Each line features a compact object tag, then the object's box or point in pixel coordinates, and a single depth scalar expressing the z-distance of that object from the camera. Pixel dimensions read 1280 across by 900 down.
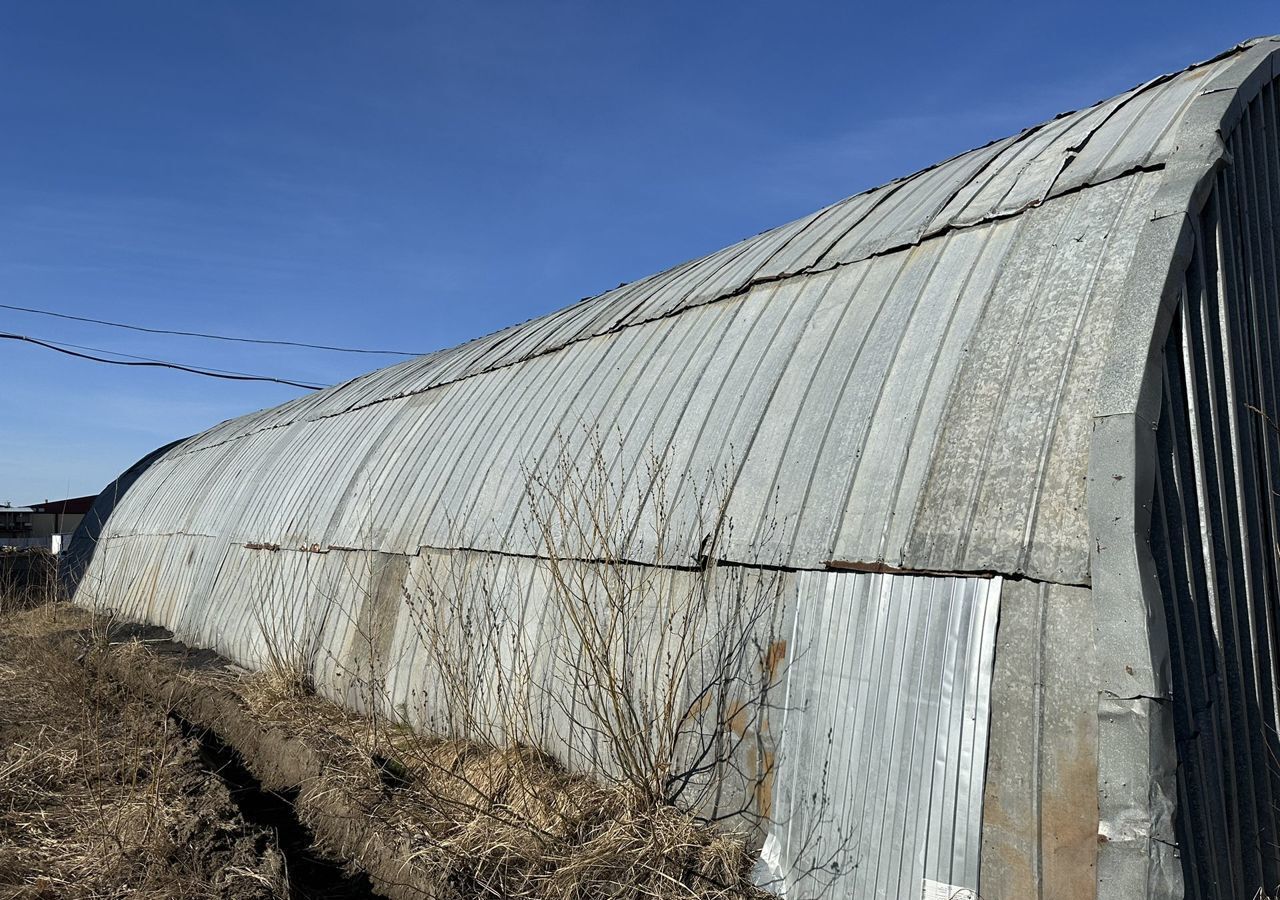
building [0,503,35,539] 51.47
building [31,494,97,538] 54.16
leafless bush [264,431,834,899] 5.43
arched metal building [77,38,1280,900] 4.13
